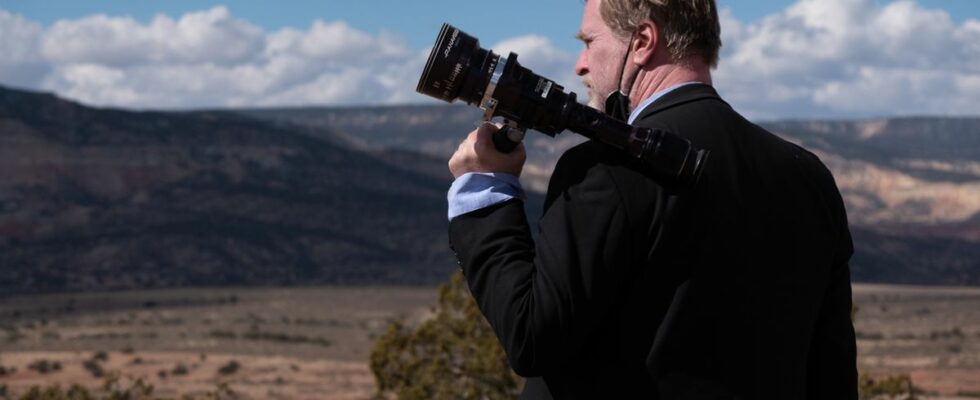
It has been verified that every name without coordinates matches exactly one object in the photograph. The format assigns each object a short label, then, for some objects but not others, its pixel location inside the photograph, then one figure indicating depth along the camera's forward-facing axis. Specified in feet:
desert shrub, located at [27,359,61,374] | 100.11
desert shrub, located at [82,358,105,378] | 96.14
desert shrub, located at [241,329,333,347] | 130.52
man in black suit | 8.11
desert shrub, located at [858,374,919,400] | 38.52
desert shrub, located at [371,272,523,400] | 39.63
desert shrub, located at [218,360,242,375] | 101.35
